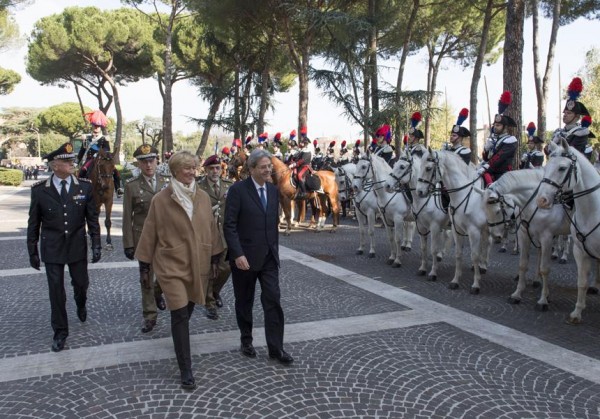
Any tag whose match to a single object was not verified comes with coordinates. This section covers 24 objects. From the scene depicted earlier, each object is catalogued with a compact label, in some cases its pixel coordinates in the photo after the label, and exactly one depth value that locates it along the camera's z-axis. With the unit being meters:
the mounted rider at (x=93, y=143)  10.27
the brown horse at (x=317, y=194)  13.12
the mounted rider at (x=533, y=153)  12.04
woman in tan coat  3.79
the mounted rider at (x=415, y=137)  8.27
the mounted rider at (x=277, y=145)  15.73
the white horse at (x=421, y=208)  7.90
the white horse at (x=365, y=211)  10.15
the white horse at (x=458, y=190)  7.11
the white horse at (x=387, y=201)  9.04
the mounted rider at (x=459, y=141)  7.91
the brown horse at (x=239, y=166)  13.54
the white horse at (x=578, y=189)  5.16
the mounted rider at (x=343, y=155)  18.10
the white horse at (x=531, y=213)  6.16
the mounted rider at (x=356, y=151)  16.46
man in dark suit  4.18
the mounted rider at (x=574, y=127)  6.25
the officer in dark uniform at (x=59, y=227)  4.67
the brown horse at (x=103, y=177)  10.23
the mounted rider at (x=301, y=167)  13.41
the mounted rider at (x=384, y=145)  11.70
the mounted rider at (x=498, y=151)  7.38
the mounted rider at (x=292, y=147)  15.06
